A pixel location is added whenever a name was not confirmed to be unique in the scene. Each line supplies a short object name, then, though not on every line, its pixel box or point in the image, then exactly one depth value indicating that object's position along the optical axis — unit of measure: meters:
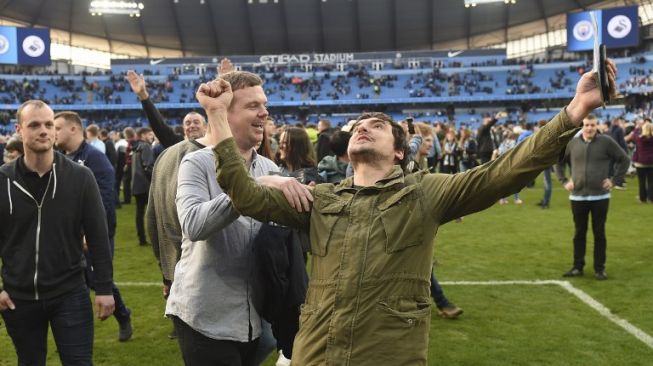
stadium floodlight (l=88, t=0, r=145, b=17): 47.03
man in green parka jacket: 2.12
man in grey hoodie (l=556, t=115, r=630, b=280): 7.00
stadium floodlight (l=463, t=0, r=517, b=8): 47.09
